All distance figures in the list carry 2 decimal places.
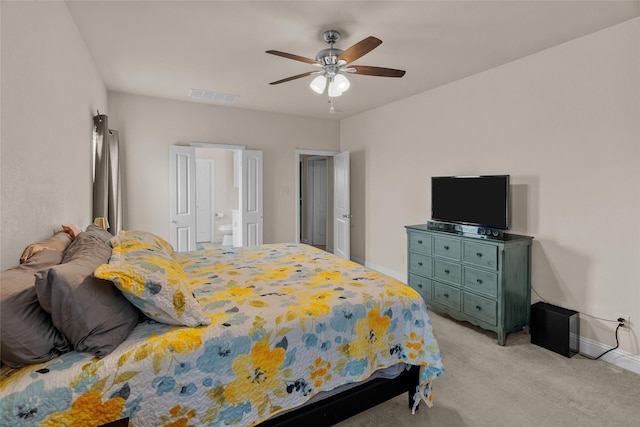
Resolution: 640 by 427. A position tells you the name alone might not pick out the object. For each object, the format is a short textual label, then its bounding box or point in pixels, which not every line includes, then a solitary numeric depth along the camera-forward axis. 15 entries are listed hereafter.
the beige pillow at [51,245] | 1.63
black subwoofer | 2.82
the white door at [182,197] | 4.87
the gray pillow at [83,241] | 1.71
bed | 1.27
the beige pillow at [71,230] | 2.17
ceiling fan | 2.69
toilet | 7.39
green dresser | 3.07
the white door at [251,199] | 5.38
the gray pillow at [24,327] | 1.17
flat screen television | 3.26
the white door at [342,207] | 5.74
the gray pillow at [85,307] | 1.25
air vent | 4.42
